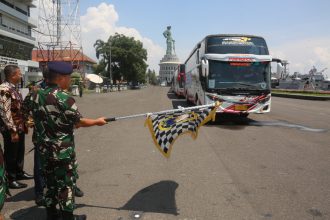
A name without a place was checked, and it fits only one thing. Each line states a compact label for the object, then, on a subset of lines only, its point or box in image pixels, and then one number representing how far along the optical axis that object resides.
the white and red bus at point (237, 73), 12.81
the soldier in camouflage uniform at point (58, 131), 3.61
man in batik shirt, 5.02
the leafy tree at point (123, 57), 82.81
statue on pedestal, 165.00
